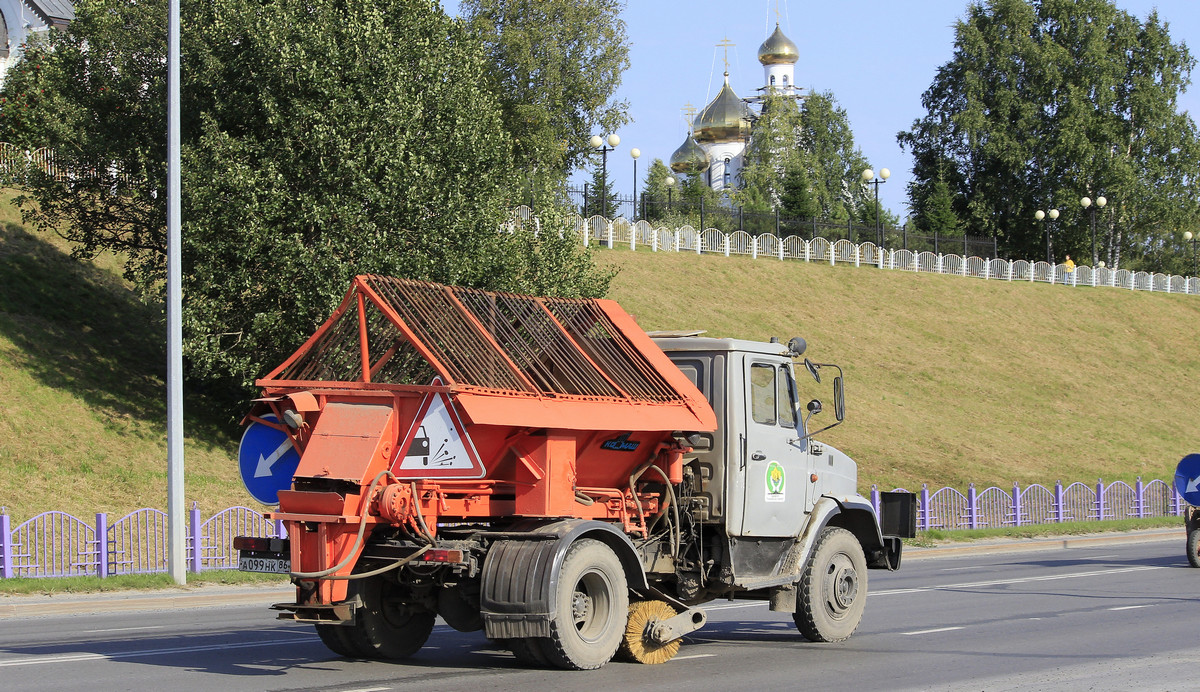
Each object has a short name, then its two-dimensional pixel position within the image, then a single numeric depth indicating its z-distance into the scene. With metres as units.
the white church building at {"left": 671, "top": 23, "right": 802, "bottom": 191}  102.40
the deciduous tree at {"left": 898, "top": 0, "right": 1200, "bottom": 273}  72.44
